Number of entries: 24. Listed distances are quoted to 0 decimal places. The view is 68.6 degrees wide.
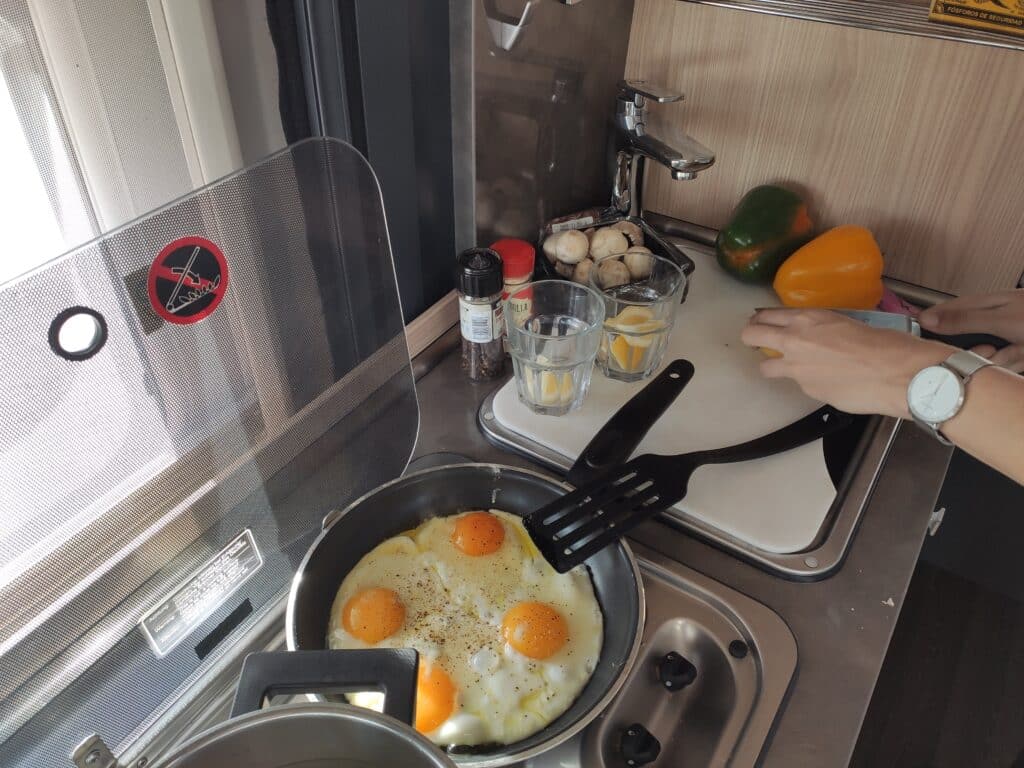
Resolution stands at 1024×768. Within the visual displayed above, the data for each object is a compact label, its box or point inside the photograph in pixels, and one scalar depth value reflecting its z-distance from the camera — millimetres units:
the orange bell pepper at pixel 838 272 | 974
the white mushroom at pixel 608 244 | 999
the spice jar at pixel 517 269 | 885
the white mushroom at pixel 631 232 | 1021
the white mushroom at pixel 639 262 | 977
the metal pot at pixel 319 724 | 387
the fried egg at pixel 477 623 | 595
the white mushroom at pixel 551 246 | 999
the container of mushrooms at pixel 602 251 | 973
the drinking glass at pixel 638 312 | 895
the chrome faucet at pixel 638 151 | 954
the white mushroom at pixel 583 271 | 984
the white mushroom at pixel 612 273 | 965
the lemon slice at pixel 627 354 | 904
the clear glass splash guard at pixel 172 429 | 472
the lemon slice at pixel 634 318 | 894
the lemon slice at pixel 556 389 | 847
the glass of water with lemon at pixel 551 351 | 842
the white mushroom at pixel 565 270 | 1000
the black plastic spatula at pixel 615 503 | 652
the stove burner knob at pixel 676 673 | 634
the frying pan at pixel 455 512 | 566
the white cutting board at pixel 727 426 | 764
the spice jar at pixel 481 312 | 826
